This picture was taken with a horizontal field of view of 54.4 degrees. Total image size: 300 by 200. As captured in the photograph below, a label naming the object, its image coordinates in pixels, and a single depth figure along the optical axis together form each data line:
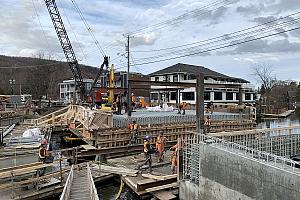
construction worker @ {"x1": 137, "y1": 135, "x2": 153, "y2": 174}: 14.11
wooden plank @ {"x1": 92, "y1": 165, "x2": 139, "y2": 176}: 13.92
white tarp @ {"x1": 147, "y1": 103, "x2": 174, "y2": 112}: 30.42
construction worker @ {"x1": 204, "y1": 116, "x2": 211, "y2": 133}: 21.92
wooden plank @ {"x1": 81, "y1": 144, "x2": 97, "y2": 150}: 18.50
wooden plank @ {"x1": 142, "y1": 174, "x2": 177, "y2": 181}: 12.26
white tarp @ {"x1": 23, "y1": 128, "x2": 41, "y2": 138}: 22.08
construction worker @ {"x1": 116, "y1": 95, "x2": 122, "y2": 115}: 26.81
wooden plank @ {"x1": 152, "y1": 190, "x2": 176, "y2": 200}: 11.27
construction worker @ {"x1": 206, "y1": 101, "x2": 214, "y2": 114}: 30.23
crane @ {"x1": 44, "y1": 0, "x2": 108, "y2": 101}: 42.59
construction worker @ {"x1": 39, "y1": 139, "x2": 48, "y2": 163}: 14.11
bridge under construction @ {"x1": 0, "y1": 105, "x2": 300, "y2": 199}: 8.55
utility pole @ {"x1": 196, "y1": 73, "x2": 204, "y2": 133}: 14.03
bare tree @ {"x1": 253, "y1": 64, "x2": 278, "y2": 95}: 90.44
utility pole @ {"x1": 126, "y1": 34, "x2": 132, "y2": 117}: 22.27
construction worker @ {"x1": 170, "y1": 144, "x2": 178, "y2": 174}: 12.88
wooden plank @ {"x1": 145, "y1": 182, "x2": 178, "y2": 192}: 11.66
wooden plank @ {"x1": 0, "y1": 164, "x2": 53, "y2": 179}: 11.64
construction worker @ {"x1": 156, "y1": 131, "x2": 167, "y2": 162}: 15.57
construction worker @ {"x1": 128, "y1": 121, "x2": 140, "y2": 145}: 19.70
